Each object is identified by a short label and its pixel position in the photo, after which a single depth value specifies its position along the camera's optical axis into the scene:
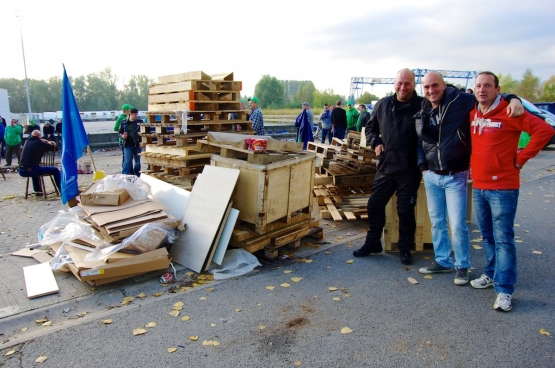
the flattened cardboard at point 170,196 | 5.64
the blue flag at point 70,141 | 6.48
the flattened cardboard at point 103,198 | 5.26
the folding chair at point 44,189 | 9.17
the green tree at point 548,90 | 51.81
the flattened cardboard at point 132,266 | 4.27
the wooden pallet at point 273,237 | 5.05
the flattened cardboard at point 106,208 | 5.09
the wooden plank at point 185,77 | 7.07
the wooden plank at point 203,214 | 4.89
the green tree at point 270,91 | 93.62
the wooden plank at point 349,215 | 6.56
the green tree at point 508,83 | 63.53
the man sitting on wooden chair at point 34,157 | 8.96
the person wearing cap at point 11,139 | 15.26
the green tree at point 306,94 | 105.75
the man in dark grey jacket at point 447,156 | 4.13
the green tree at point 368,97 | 63.66
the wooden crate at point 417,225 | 5.38
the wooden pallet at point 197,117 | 6.93
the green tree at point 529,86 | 58.53
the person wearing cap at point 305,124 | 13.77
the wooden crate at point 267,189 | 4.97
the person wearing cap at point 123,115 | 10.88
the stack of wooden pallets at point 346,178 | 6.88
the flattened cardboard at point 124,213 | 4.85
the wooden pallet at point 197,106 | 6.94
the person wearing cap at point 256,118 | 10.20
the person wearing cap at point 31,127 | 16.50
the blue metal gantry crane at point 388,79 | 37.94
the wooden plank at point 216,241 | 4.85
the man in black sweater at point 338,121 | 15.91
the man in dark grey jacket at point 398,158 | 4.72
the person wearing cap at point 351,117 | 17.73
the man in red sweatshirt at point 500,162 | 3.62
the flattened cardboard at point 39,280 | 4.27
